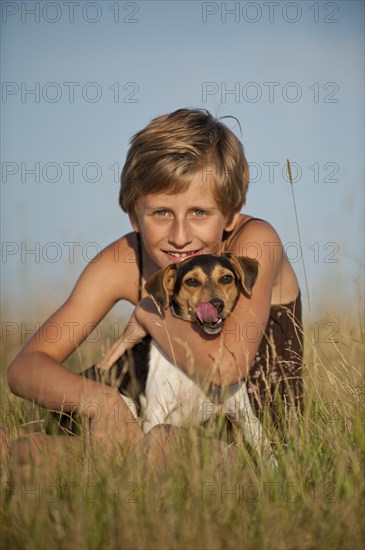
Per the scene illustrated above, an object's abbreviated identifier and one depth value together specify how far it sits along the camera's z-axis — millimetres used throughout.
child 3561
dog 3799
